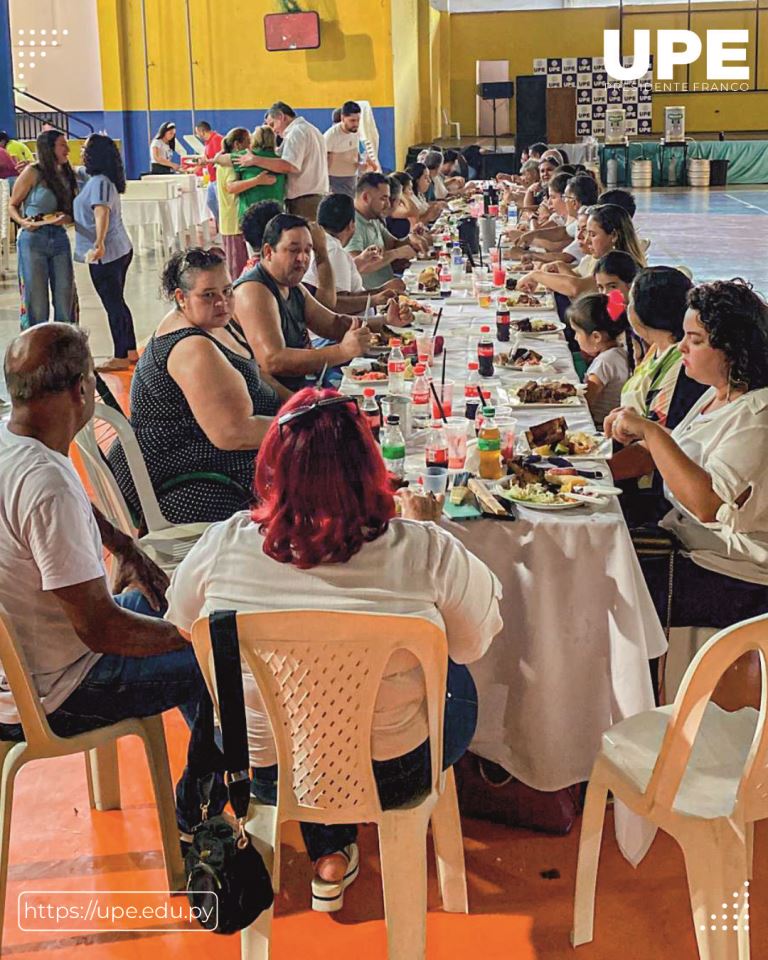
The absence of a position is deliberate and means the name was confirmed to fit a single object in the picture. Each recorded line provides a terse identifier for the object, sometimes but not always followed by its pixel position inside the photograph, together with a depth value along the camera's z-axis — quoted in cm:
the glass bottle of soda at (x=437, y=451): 283
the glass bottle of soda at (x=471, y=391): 328
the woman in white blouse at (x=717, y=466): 261
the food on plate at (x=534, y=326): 464
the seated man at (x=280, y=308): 403
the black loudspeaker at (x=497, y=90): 2072
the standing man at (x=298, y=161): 862
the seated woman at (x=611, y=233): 495
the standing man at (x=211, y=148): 1231
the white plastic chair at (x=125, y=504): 303
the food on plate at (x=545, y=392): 347
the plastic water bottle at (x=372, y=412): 309
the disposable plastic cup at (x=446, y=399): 329
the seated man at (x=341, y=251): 553
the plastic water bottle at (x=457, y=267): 623
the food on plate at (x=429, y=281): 585
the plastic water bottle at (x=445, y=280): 585
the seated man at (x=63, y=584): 206
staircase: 1567
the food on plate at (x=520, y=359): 395
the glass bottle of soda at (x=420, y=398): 343
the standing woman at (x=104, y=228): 719
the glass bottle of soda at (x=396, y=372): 368
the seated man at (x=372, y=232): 657
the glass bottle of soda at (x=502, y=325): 451
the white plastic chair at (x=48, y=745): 204
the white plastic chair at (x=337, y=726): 175
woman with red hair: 178
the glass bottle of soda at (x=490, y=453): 274
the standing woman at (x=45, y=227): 693
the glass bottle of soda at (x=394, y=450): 283
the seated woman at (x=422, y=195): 942
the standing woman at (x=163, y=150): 1246
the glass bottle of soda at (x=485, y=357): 380
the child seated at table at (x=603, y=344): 384
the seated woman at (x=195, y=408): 316
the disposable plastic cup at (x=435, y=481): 260
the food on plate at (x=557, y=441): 294
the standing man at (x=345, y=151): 985
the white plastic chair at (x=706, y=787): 183
